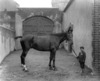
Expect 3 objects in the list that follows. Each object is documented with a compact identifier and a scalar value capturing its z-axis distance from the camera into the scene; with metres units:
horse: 7.23
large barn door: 15.83
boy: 6.51
